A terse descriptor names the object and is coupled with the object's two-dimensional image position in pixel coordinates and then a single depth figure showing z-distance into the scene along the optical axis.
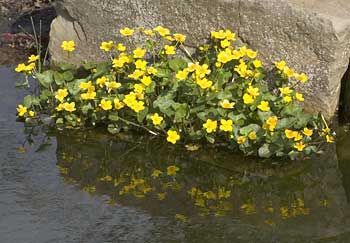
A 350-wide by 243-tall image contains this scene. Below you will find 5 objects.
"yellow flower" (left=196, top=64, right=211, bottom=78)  6.77
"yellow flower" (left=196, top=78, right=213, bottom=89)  6.62
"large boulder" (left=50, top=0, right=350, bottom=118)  6.94
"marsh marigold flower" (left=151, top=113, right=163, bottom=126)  6.67
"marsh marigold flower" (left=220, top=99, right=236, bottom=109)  6.55
